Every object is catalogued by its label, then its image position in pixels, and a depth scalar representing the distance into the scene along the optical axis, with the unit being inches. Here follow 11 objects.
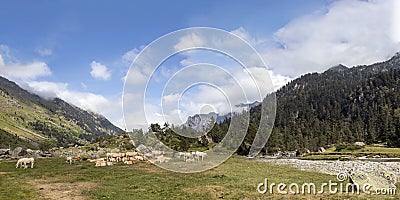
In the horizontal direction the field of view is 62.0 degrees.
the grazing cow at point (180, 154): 2537.4
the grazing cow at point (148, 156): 2447.1
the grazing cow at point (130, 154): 2415.0
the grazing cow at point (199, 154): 2296.3
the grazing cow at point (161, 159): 2121.3
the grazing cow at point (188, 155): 2300.1
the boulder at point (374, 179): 909.2
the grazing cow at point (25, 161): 1806.8
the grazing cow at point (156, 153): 2565.2
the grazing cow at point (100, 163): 1914.9
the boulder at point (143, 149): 2997.5
